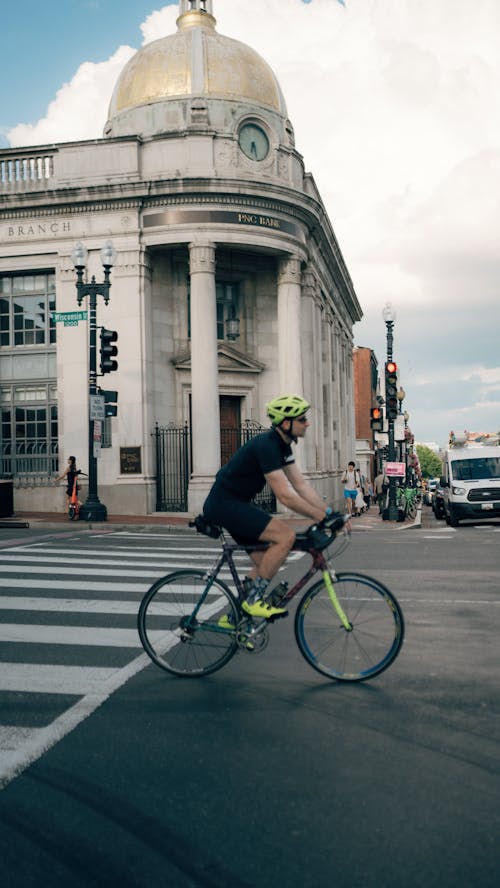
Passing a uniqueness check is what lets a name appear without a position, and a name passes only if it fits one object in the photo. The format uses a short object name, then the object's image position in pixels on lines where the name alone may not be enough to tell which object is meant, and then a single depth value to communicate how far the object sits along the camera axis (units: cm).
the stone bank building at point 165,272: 2472
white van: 2236
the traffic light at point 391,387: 2403
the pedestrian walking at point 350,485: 2631
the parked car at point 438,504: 3138
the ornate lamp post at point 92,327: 2070
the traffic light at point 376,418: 2453
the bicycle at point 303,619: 564
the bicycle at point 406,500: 2811
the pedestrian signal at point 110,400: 2103
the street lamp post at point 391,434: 2505
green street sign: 1992
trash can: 2144
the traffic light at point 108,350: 2028
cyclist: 555
